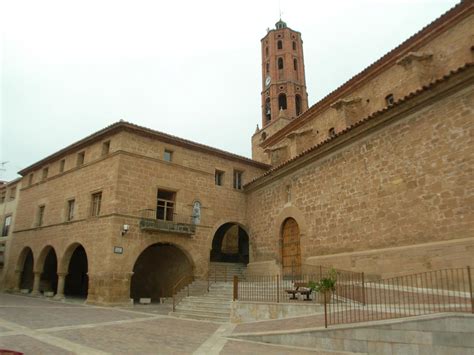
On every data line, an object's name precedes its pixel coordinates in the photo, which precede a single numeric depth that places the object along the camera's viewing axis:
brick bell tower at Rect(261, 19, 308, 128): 34.88
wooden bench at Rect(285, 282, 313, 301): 10.51
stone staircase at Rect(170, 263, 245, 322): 12.10
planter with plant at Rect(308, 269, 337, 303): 8.05
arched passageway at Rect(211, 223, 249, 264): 22.09
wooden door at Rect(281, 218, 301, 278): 15.85
